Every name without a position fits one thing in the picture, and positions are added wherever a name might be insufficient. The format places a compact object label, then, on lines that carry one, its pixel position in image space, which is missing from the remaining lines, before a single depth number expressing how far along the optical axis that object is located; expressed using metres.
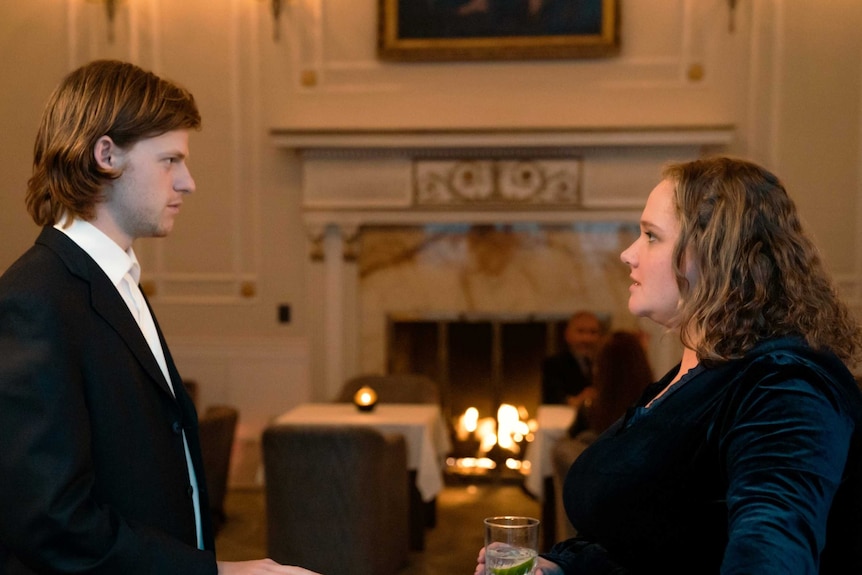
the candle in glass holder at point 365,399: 5.19
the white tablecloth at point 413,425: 5.00
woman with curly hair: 1.22
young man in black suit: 1.43
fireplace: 6.02
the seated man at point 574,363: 5.61
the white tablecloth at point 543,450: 4.77
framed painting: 6.06
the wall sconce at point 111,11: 6.34
